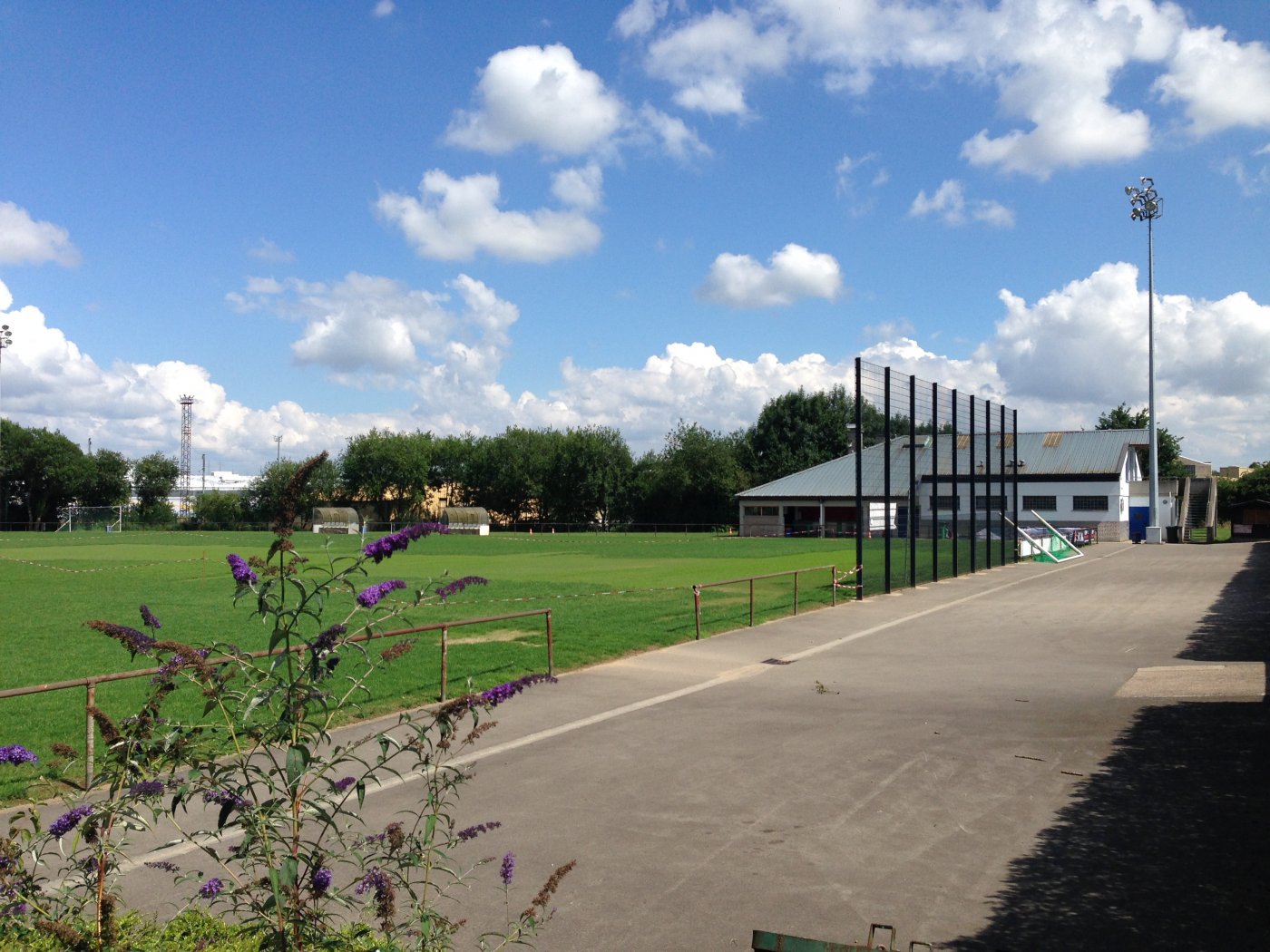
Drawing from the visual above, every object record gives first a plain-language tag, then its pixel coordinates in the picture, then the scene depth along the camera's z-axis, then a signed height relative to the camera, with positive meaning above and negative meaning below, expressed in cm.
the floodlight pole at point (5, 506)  10888 -58
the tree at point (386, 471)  11638 +346
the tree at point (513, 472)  11275 +342
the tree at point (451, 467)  11956 +413
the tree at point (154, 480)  12238 +258
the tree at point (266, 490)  10575 +133
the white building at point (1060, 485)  6681 +132
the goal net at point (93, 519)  10612 -186
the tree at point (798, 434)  10531 +719
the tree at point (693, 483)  10019 +205
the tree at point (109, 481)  11744 +233
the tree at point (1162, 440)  10875 +713
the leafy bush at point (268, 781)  314 -88
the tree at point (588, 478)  10838 +266
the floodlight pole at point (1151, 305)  6053 +1206
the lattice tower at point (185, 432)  13150 +892
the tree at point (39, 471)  11231 +329
